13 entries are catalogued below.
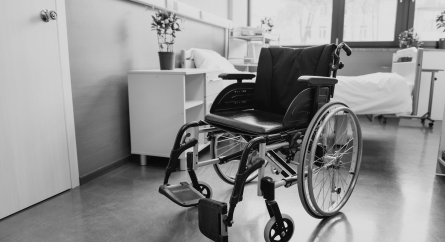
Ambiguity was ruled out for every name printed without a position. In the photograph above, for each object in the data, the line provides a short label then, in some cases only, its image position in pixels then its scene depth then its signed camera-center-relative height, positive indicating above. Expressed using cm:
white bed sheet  299 -30
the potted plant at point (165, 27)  260 +25
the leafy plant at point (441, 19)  419 +49
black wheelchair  136 -32
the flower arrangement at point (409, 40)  456 +27
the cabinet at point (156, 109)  236 -33
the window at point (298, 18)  537 +67
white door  165 -25
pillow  327 -1
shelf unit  442 +21
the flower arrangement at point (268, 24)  485 +53
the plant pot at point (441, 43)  448 +22
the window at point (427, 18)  479 +58
